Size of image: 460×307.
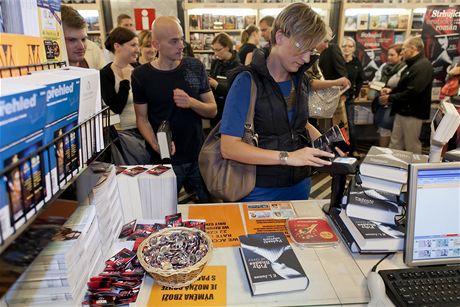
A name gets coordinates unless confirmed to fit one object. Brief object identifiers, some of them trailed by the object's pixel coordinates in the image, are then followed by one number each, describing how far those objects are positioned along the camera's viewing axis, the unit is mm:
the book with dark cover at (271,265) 997
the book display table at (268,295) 984
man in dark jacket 4219
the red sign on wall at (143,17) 5156
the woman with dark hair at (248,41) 4338
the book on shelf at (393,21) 5418
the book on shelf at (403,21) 5426
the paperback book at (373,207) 1243
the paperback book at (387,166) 1195
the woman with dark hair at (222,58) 4145
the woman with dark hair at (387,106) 4922
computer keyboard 953
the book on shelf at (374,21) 5398
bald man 2258
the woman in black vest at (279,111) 1430
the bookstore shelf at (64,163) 570
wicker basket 949
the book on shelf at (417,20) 5469
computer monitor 1049
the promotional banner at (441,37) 5016
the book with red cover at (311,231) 1259
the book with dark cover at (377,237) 1156
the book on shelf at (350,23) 5363
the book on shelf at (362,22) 5367
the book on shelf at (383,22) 5417
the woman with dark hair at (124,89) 2299
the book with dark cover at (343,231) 1199
